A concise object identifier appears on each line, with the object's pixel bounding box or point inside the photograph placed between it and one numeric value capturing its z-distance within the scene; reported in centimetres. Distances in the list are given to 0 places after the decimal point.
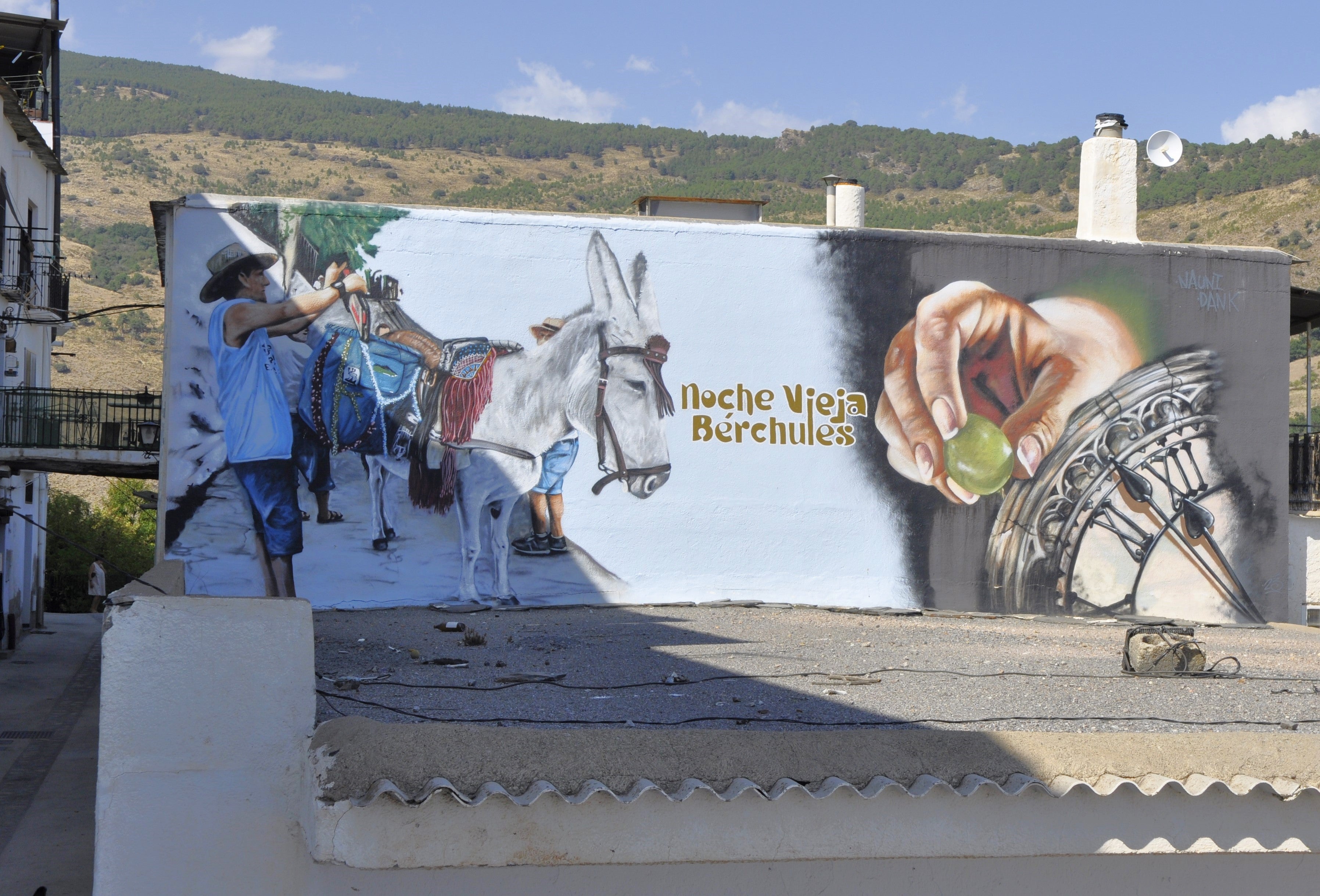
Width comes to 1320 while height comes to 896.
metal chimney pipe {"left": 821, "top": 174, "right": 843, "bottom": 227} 1897
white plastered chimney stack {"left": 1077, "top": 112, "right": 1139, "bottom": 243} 1852
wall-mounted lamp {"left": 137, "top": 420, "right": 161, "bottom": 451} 1864
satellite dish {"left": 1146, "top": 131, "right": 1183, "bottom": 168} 1972
